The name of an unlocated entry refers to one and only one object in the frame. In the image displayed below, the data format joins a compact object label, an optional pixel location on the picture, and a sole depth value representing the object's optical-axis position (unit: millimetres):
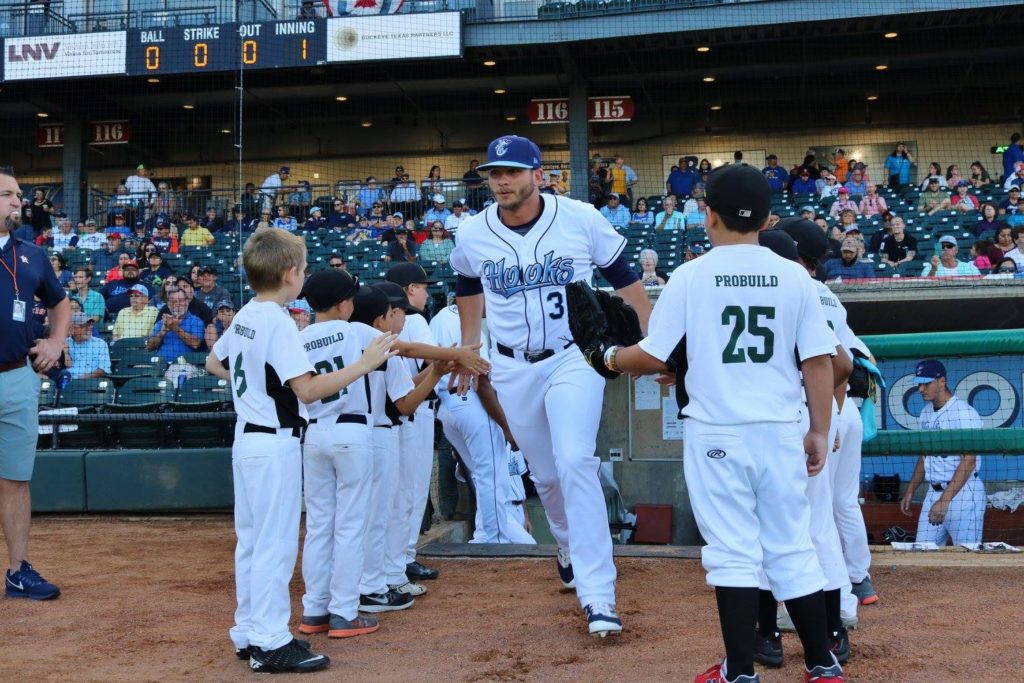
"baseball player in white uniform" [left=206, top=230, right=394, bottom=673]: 3680
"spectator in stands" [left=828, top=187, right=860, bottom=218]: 14435
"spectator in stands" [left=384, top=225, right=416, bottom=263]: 12656
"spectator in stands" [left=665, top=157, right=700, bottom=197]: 16984
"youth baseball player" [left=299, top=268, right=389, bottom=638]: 4250
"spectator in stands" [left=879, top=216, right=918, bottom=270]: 12383
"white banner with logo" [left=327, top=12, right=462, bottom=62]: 17797
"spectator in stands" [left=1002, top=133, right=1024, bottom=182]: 16438
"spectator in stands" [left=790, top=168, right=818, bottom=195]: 16484
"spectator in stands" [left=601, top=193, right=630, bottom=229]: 15224
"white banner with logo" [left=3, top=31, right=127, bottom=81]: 18734
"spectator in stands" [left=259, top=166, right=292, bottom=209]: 17625
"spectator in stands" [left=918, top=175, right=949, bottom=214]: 15020
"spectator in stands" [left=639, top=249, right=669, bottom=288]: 10888
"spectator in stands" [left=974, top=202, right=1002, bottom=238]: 12936
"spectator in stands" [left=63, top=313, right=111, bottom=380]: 9930
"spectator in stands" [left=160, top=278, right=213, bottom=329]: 10664
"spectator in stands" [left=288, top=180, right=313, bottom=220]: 17359
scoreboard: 18047
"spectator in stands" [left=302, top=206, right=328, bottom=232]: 16562
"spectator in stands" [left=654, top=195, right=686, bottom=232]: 14641
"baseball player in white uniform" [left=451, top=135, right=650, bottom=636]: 4078
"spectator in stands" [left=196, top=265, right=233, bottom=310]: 11633
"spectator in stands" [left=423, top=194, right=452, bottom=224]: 15133
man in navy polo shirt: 4934
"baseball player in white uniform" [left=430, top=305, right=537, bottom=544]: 6926
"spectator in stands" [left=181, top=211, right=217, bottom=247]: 16136
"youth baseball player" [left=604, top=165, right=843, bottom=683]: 3068
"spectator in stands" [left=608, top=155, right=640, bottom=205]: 17219
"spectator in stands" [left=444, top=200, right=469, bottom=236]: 14469
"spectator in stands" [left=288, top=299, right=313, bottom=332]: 9547
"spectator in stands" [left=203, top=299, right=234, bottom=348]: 10125
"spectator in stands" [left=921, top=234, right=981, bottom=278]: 11203
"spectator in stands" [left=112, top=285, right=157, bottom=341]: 11281
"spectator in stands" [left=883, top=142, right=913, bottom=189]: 17266
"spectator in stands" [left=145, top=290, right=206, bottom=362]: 10359
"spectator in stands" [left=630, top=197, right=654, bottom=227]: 15336
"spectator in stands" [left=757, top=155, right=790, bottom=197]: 17031
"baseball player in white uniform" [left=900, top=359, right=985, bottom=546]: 6461
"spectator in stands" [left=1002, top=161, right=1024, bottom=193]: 14994
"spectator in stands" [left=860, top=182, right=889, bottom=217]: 14670
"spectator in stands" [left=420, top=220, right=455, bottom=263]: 13500
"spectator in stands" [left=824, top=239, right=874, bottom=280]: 10688
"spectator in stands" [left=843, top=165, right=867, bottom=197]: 15422
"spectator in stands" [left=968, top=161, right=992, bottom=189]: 15984
